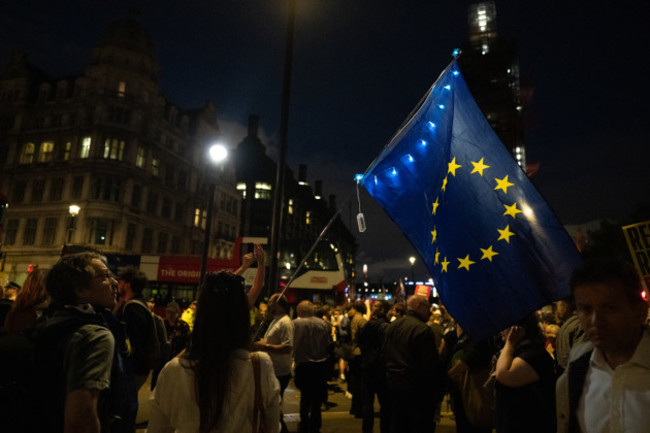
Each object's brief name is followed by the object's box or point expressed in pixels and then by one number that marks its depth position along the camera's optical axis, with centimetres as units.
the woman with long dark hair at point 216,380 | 218
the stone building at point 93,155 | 3844
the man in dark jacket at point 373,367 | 649
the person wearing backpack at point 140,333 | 413
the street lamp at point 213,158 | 1112
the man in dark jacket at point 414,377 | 513
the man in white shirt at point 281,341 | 584
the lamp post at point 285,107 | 724
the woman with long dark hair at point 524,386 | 307
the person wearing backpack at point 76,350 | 206
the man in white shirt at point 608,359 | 172
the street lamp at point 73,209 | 2060
